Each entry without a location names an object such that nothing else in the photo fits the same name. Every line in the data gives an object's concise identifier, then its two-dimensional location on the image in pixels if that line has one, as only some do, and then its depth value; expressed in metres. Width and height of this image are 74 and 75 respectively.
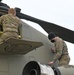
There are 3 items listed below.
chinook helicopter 5.39
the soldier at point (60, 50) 6.63
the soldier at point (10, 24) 5.73
